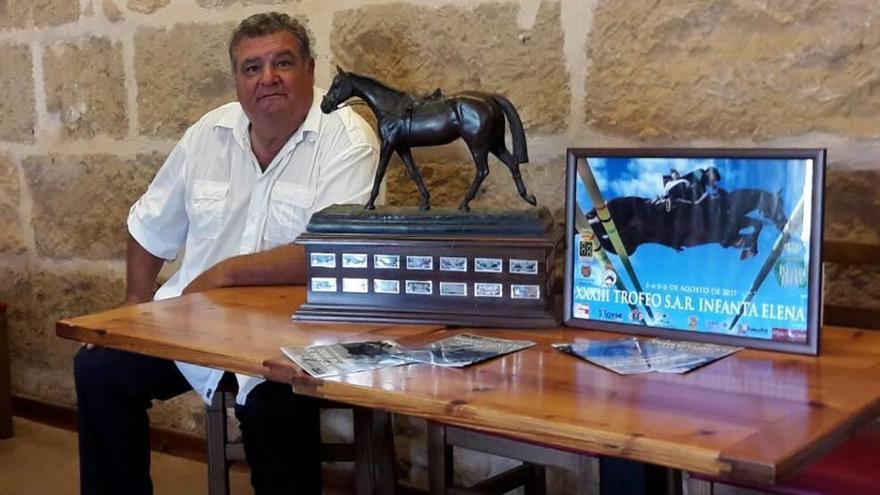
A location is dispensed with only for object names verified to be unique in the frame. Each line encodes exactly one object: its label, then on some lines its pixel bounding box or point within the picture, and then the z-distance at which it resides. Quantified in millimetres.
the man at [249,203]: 1956
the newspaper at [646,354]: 1276
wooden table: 999
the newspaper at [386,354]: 1310
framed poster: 1338
